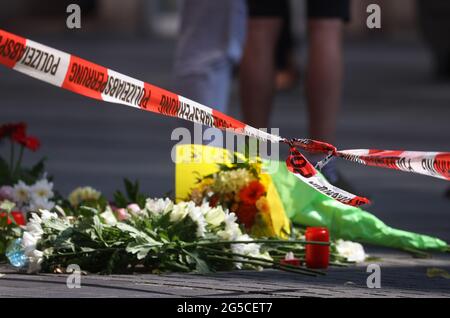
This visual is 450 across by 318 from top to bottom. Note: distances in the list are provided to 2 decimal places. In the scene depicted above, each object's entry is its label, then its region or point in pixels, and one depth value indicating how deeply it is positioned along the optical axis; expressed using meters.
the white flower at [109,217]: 10.13
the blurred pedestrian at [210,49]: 13.33
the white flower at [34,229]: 9.88
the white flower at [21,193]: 11.29
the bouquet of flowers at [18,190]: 10.43
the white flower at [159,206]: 10.21
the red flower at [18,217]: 10.73
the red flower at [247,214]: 10.82
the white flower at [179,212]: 10.08
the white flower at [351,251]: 10.71
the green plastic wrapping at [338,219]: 11.29
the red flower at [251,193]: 10.77
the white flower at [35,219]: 9.98
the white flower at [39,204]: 11.12
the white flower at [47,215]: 10.05
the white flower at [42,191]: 11.31
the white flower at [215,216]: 10.21
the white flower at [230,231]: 10.09
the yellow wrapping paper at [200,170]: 10.98
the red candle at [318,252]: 10.23
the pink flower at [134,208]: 10.57
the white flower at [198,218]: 10.02
